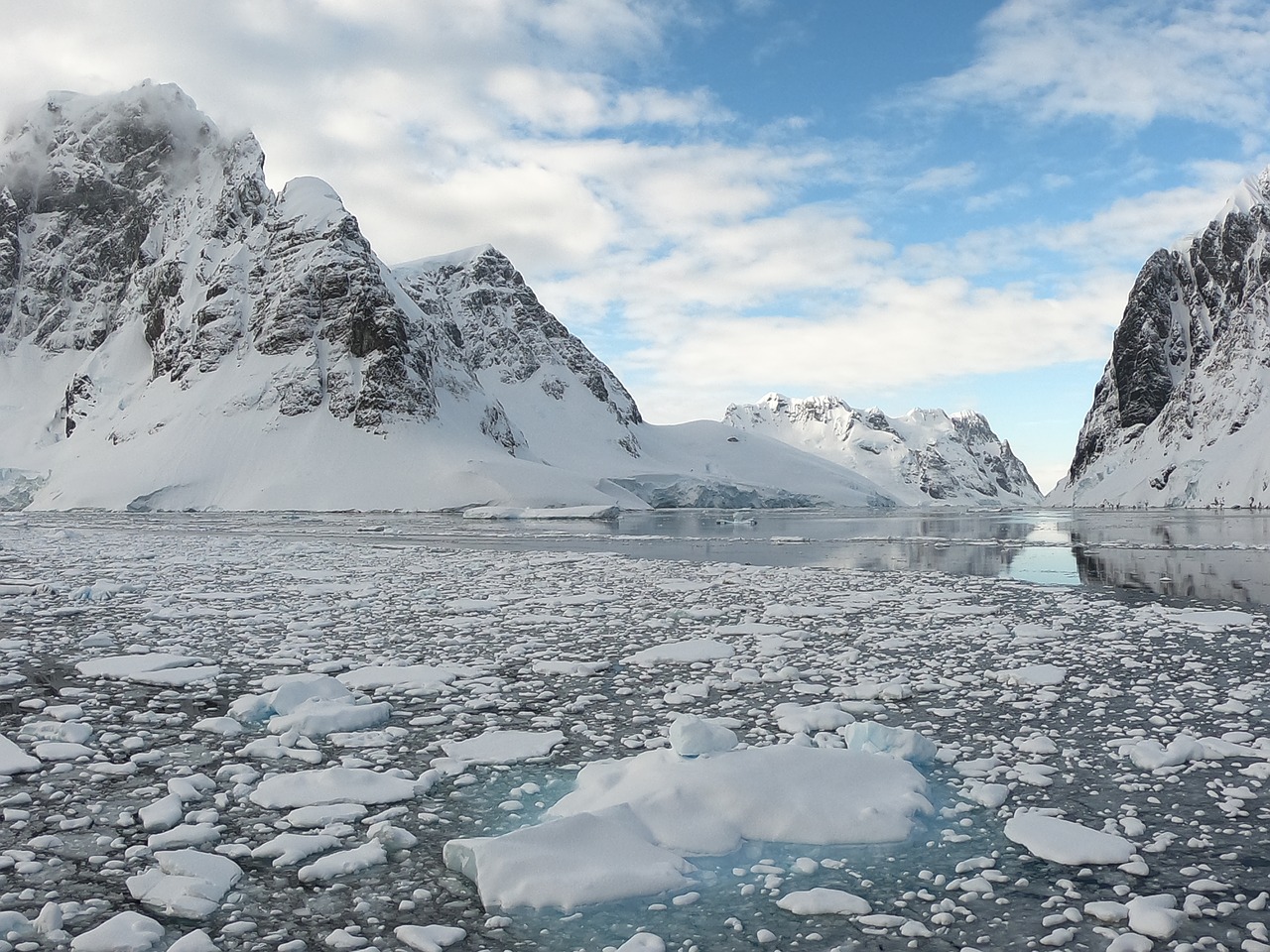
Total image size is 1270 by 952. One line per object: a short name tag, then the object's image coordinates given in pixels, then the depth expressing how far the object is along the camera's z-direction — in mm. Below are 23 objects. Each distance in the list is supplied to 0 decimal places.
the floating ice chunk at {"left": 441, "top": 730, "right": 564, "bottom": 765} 5254
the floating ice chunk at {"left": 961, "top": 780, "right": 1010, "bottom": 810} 4391
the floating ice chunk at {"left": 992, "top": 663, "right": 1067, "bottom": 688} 7020
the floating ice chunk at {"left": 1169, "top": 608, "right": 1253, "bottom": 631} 9695
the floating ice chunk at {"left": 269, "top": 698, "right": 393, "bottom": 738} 5812
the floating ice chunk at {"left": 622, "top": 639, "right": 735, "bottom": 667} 8203
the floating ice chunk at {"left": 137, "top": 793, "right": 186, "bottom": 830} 4102
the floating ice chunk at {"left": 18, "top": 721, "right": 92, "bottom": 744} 5480
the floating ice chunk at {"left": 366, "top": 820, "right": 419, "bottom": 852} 3922
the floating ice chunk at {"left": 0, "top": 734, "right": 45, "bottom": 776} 4887
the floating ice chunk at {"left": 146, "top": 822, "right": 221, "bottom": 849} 3877
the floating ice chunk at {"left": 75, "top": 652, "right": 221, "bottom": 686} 7285
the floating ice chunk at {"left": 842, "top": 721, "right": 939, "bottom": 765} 5004
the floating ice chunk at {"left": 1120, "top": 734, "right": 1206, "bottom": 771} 4883
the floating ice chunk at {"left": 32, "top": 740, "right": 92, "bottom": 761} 5113
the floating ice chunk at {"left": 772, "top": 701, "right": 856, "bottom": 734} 5797
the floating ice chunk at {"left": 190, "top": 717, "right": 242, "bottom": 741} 5766
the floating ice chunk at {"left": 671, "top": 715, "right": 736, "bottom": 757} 4770
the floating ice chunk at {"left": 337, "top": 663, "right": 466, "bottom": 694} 7090
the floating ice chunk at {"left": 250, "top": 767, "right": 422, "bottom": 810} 4492
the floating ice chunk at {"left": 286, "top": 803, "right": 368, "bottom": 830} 4180
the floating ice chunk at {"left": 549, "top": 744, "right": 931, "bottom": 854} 4035
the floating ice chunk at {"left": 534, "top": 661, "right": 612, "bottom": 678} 7601
